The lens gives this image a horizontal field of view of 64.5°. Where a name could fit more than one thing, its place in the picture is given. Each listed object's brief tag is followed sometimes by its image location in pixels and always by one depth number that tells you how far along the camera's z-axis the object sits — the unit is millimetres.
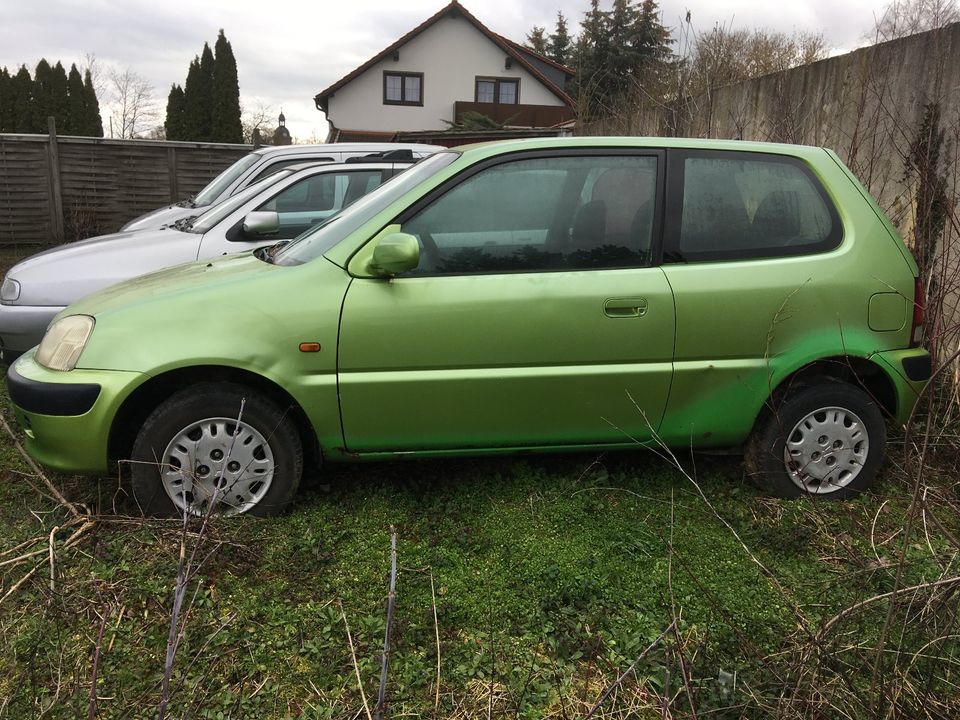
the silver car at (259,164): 7820
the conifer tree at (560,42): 48812
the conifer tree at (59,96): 27172
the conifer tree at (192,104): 30328
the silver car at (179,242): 5027
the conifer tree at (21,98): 26094
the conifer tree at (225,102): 29984
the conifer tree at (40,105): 26556
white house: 32750
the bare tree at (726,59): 8516
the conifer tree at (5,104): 25812
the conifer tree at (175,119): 30375
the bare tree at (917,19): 4793
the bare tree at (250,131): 34181
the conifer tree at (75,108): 27391
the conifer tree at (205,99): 30391
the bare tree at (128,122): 42219
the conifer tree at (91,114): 27734
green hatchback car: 3240
